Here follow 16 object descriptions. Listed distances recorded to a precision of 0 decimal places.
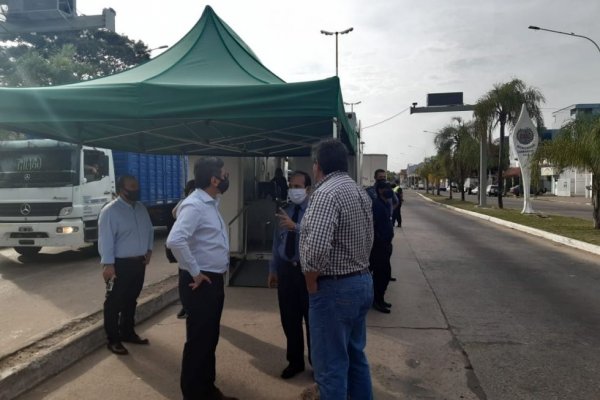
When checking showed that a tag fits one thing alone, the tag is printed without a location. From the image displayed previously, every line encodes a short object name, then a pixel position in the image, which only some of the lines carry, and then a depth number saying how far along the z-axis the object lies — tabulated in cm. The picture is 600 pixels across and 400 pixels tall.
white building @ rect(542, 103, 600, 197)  5503
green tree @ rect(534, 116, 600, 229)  1491
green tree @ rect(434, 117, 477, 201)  3803
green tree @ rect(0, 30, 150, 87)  1820
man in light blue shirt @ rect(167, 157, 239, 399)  347
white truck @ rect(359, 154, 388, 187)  2155
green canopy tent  434
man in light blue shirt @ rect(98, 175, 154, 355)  464
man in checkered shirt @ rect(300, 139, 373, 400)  284
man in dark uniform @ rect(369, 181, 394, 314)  632
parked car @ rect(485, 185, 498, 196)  6031
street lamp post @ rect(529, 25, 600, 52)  2067
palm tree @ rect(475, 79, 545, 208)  2744
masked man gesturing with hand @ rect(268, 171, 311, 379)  423
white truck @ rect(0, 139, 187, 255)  973
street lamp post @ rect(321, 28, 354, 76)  3456
